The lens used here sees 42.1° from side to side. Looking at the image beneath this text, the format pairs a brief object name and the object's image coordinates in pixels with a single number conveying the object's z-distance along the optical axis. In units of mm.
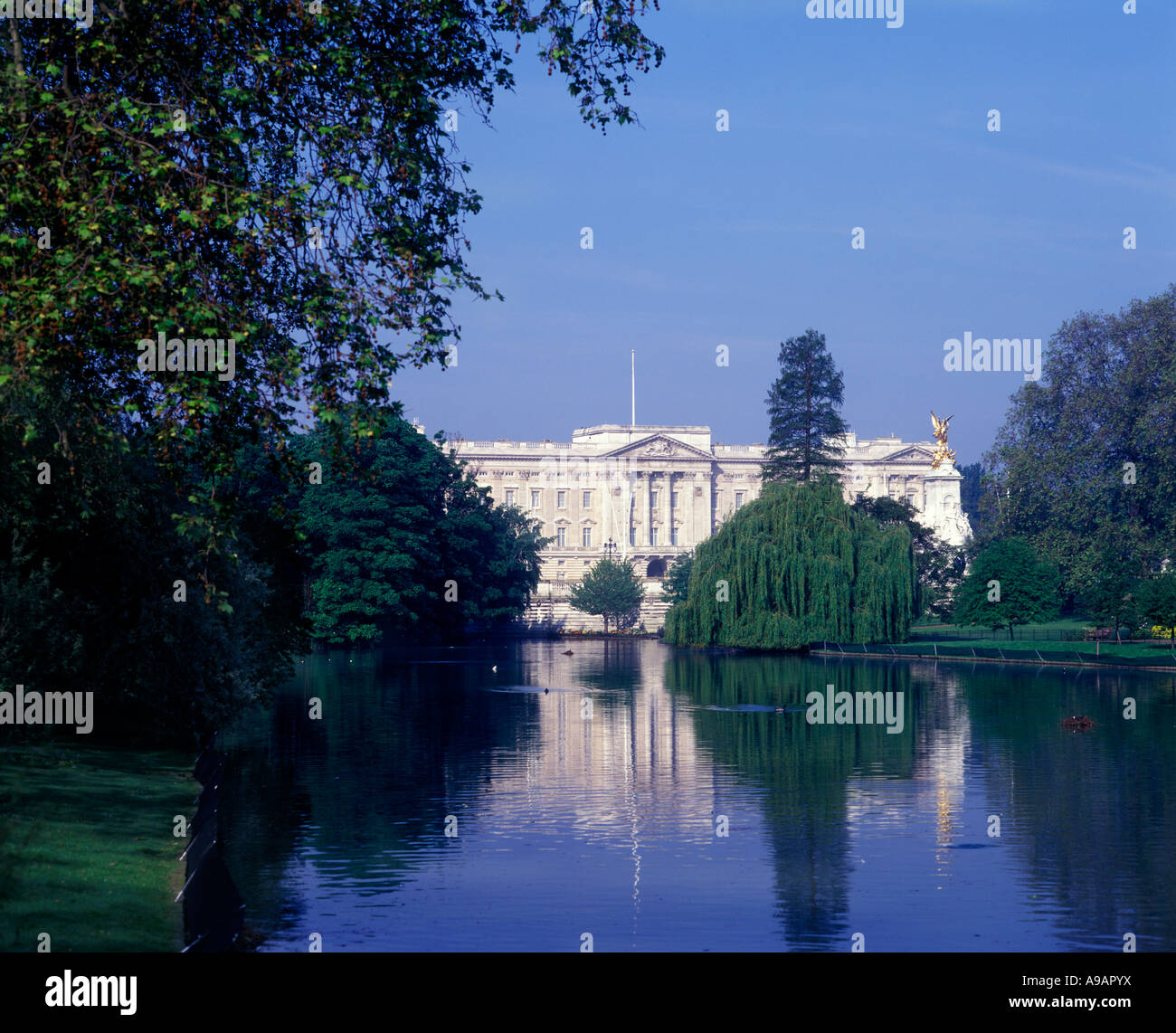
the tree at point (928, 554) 90625
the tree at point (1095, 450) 79750
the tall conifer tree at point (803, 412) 91688
